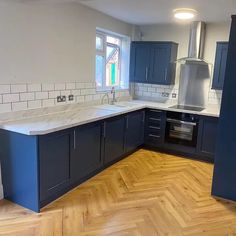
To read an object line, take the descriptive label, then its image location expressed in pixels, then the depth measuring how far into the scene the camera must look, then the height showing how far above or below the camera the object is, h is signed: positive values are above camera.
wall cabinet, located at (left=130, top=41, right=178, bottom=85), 4.50 +0.23
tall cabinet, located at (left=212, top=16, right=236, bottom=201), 2.68 -0.70
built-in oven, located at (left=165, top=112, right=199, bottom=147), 4.14 -0.91
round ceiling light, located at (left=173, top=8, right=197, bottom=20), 3.46 +0.90
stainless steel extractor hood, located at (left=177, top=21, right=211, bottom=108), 4.29 +0.06
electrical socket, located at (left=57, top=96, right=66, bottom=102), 3.38 -0.39
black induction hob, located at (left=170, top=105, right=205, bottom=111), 4.29 -0.57
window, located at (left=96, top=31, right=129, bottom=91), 4.36 +0.21
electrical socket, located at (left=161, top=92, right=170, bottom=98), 4.95 -0.39
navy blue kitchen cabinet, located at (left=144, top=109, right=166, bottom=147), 4.43 -0.96
